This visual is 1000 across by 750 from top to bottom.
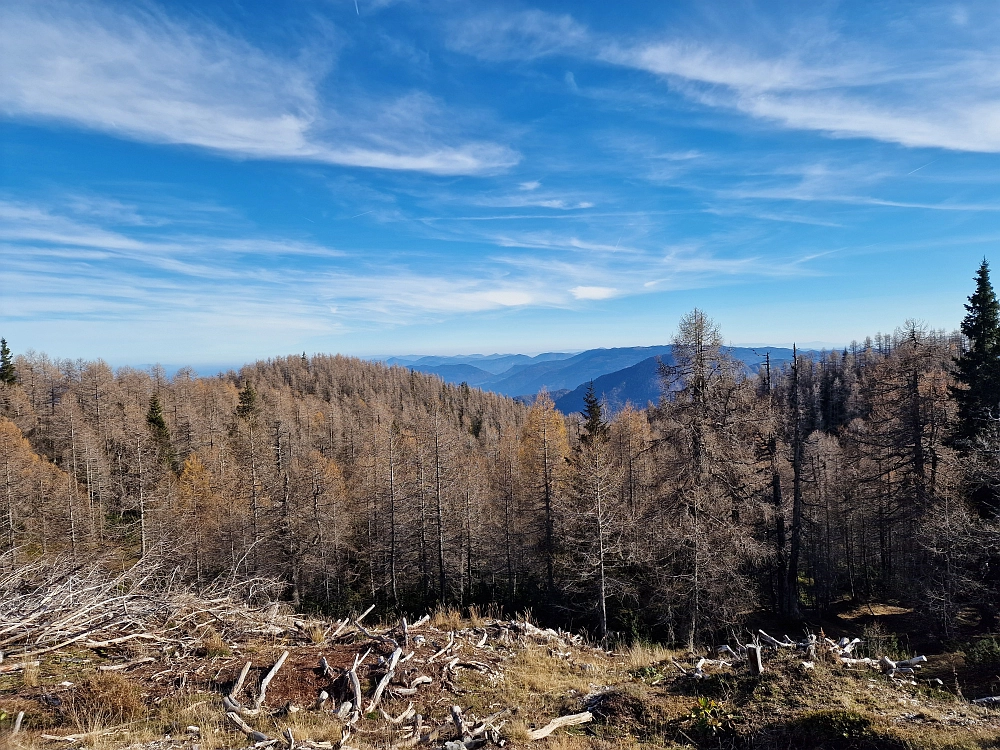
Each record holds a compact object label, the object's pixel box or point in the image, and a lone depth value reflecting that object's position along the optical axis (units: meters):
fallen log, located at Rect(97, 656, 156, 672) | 6.37
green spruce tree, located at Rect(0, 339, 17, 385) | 59.00
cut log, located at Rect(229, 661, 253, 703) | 6.04
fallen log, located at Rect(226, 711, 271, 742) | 5.17
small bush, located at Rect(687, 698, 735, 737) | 6.03
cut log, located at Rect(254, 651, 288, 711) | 5.98
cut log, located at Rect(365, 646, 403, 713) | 6.24
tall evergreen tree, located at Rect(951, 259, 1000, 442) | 21.05
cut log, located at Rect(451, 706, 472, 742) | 5.62
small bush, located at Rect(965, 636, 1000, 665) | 10.05
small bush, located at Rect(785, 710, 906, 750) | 5.39
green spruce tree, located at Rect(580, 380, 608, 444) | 38.24
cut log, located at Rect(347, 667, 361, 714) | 6.07
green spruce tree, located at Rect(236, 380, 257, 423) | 66.25
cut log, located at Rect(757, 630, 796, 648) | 8.36
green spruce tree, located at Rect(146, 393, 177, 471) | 50.00
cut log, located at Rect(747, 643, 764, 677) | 7.17
